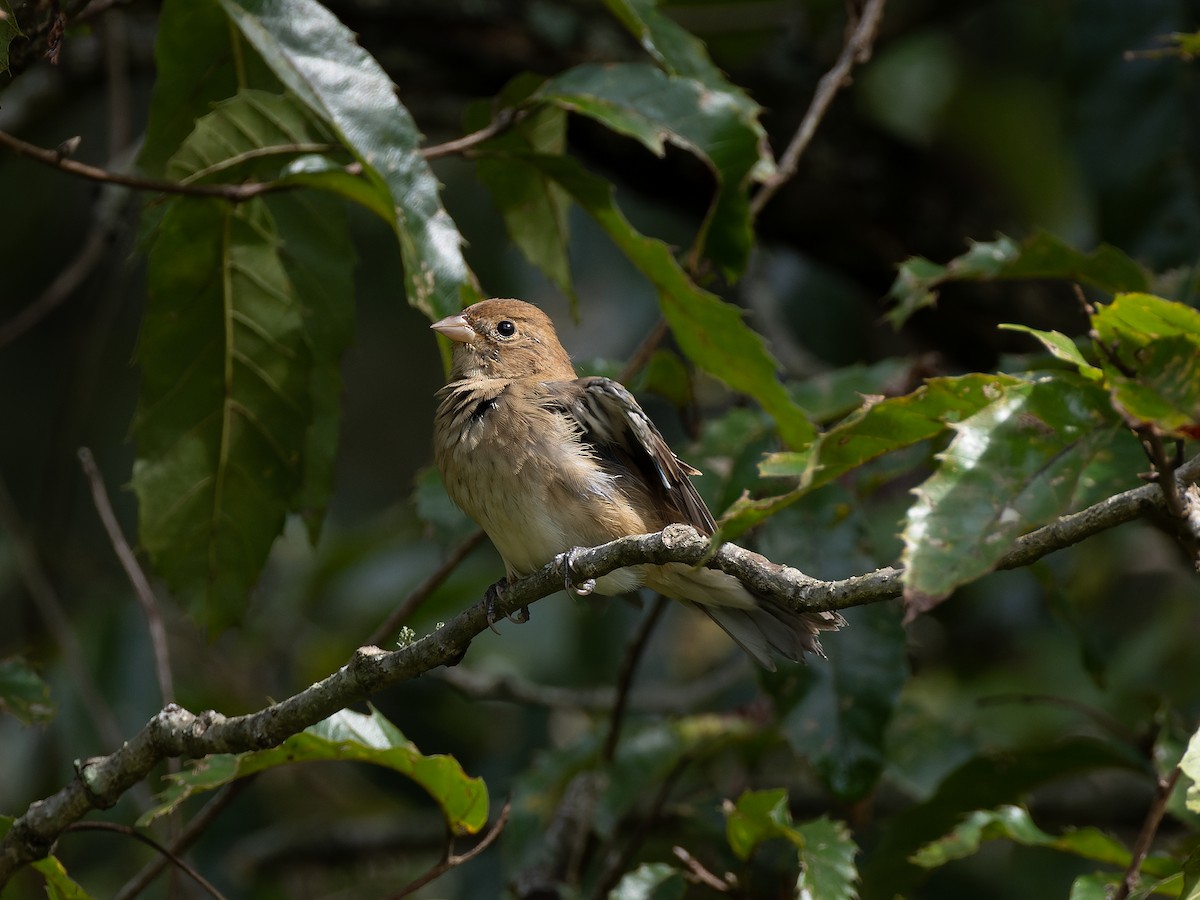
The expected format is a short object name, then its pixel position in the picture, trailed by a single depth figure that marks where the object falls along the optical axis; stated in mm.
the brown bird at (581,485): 6473
